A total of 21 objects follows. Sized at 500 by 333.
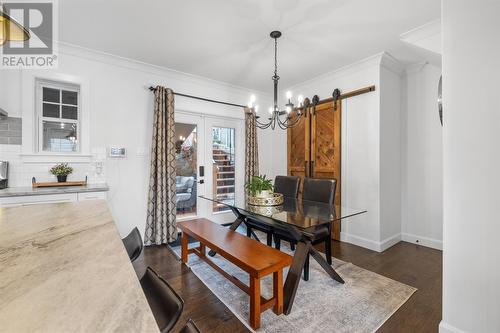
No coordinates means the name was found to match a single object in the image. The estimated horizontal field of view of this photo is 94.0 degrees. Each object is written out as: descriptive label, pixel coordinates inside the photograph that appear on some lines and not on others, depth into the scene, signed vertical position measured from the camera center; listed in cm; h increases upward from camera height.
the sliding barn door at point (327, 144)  364 +36
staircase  430 -13
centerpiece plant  264 -25
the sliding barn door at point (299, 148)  409 +33
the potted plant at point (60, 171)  282 -5
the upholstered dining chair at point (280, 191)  296 -36
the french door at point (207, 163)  393 +6
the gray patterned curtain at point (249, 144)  448 +43
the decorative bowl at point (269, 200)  260 -39
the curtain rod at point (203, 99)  346 +116
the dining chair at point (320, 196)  252 -38
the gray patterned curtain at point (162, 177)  337 -15
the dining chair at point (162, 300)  75 -48
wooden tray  268 -20
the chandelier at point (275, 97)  258 +77
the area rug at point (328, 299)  176 -118
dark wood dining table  197 -47
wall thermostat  320 +20
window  296 +66
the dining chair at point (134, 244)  138 -48
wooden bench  173 -74
